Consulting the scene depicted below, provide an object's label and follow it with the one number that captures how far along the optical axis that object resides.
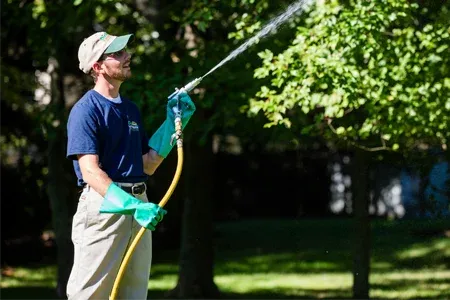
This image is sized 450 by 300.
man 9.74
